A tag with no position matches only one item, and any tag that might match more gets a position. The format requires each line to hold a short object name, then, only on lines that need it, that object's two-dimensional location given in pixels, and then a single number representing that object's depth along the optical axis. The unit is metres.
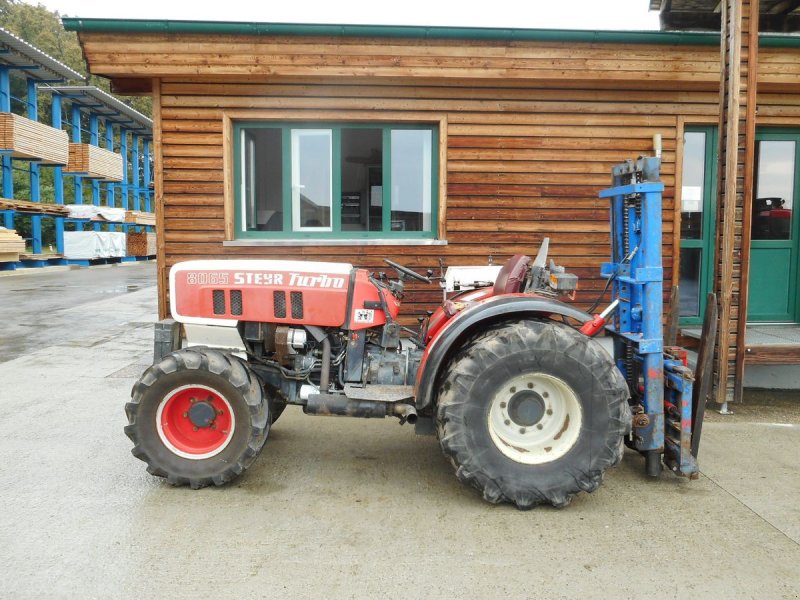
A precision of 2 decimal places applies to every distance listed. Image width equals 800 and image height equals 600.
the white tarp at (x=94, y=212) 24.45
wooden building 6.06
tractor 3.44
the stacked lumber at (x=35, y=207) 19.46
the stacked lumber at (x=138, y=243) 31.16
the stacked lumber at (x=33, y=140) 19.00
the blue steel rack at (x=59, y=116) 20.55
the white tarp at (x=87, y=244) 24.88
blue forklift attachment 3.69
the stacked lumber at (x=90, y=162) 26.03
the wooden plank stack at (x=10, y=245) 19.80
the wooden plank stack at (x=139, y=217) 29.64
